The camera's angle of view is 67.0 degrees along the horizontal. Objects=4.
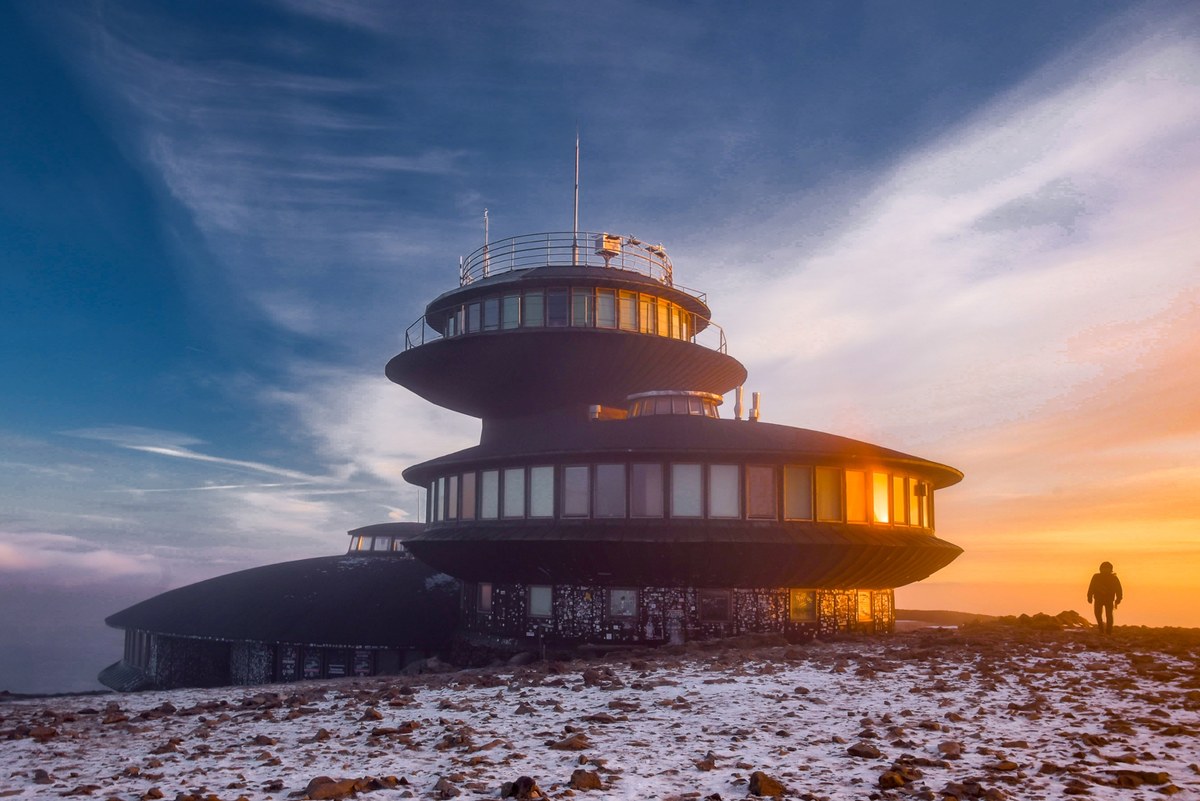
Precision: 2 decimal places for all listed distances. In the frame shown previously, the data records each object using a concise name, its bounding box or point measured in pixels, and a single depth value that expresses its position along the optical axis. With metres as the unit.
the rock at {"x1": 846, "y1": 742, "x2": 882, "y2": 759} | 11.36
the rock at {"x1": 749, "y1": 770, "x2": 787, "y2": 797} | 9.85
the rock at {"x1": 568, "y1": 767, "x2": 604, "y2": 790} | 10.10
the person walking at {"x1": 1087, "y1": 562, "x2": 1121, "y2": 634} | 26.23
